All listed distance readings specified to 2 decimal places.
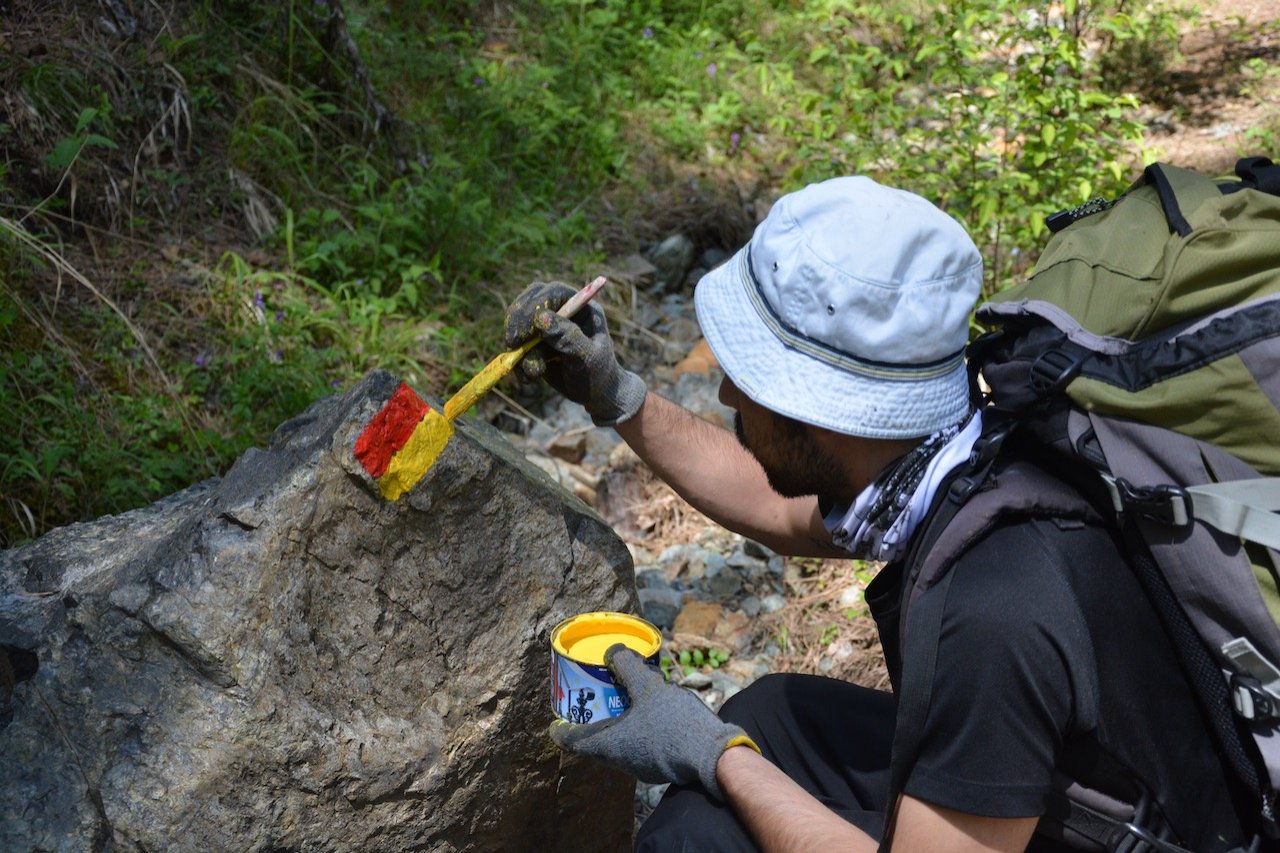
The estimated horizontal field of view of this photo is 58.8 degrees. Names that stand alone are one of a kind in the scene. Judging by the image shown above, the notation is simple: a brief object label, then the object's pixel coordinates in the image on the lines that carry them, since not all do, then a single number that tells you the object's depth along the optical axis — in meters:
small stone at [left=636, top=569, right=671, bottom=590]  3.72
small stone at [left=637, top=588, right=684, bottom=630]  3.58
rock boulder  1.96
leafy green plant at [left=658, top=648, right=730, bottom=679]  3.38
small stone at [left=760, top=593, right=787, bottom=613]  3.65
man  1.56
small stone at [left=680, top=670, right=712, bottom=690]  3.32
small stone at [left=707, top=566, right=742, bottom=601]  3.72
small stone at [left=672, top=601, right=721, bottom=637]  3.56
